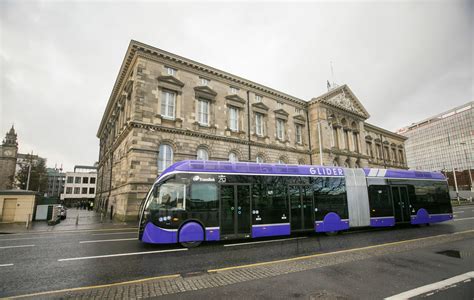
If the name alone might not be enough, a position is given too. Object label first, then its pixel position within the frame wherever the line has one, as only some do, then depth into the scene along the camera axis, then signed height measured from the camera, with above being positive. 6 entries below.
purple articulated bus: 9.13 -0.37
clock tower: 58.97 +9.62
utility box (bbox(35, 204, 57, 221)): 21.50 -1.37
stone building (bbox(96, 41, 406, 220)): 19.50 +7.74
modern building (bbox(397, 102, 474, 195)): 83.69 +20.07
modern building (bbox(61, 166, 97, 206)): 77.62 +3.23
